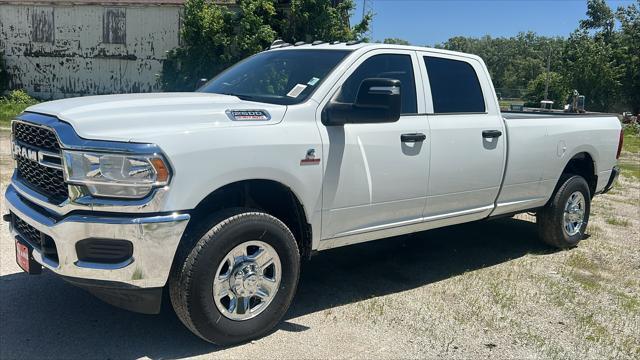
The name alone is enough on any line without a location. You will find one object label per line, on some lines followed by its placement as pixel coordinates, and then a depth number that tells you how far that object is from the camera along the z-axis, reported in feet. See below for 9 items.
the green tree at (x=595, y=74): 138.72
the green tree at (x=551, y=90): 149.38
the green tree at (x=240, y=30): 56.90
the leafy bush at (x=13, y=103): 61.10
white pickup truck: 10.62
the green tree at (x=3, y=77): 72.33
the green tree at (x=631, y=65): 144.97
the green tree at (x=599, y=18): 182.50
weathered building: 69.10
